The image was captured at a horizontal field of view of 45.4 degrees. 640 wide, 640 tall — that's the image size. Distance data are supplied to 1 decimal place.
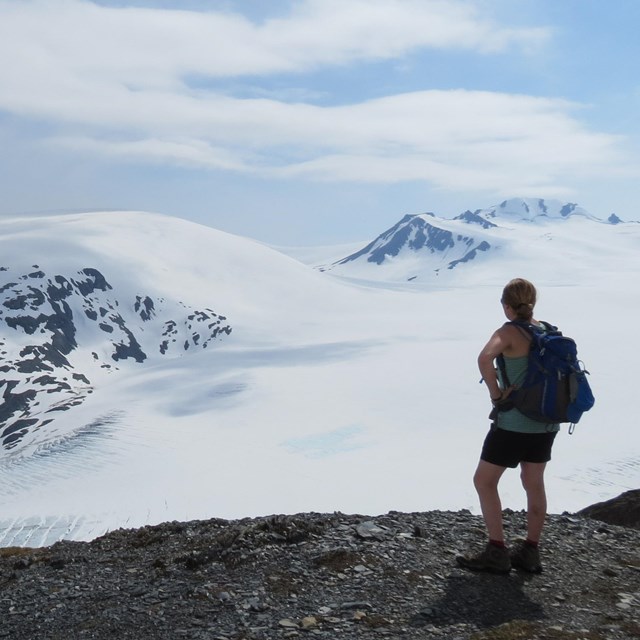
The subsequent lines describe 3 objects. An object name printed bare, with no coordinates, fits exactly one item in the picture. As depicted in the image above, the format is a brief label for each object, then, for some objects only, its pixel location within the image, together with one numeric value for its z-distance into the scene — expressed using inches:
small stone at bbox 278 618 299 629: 257.1
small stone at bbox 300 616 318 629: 256.4
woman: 284.0
